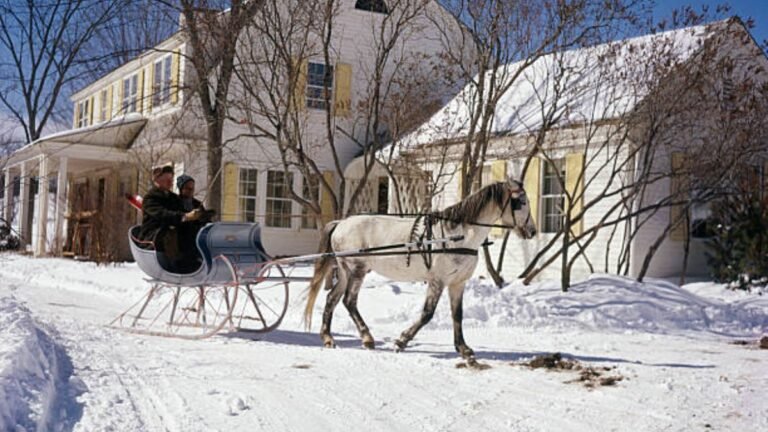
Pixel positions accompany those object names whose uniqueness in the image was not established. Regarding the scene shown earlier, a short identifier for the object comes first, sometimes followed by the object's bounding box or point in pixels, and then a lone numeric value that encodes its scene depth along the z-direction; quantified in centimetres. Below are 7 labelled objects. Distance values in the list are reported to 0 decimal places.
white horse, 851
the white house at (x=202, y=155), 2264
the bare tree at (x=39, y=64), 1251
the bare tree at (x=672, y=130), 1408
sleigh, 951
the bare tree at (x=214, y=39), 1493
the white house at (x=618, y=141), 1434
